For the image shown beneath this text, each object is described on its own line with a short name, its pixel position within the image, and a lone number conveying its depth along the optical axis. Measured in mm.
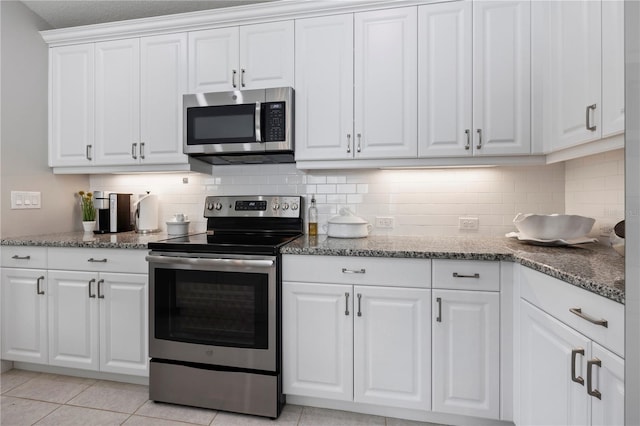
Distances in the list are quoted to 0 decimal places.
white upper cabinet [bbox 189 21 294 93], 2199
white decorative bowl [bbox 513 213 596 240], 1703
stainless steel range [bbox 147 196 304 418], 1805
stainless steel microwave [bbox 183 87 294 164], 2145
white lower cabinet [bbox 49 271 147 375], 2059
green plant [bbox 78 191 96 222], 2592
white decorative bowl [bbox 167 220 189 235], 2312
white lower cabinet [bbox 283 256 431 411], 1729
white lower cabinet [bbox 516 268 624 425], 978
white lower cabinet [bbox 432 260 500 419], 1661
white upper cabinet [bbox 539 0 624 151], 1311
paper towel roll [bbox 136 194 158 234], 2562
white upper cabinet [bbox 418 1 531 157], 1940
